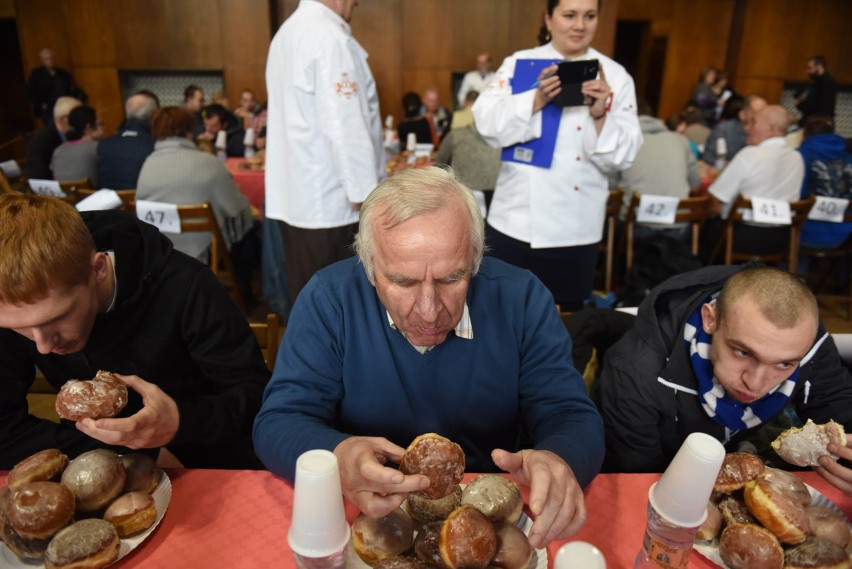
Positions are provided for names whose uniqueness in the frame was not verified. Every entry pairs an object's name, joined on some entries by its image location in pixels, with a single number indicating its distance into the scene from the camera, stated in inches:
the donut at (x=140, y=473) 43.4
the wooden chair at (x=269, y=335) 67.2
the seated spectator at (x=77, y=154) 169.0
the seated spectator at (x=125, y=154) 157.1
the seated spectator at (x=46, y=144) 193.0
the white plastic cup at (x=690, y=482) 32.6
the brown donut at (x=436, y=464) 38.4
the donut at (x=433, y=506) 39.3
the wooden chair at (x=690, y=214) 149.5
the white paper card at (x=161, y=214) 126.6
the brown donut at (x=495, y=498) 38.2
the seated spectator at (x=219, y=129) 214.5
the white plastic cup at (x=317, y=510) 30.2
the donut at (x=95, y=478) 39.5
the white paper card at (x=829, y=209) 161.9
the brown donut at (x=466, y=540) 34.0
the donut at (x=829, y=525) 40.6
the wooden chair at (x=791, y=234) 154.3
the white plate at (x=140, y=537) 38.4
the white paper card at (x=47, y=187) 149.6
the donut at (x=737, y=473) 42.4
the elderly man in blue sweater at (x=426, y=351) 47.3
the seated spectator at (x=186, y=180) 136.9
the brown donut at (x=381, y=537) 37.2
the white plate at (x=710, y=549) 40.6
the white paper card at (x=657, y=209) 149.0
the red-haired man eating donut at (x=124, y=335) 45.2
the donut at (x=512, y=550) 35.7
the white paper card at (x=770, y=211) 152.3
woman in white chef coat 93.7
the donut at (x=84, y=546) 36.8
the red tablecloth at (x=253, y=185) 178.5
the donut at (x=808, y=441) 46.9
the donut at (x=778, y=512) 39.1
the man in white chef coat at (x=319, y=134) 101.6
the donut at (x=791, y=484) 41.7
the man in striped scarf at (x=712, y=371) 52.4
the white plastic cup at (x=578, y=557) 25.8
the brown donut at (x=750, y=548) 38.2
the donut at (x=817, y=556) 38.1
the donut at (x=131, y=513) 40.3
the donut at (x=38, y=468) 40.3
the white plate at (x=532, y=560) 38.2
